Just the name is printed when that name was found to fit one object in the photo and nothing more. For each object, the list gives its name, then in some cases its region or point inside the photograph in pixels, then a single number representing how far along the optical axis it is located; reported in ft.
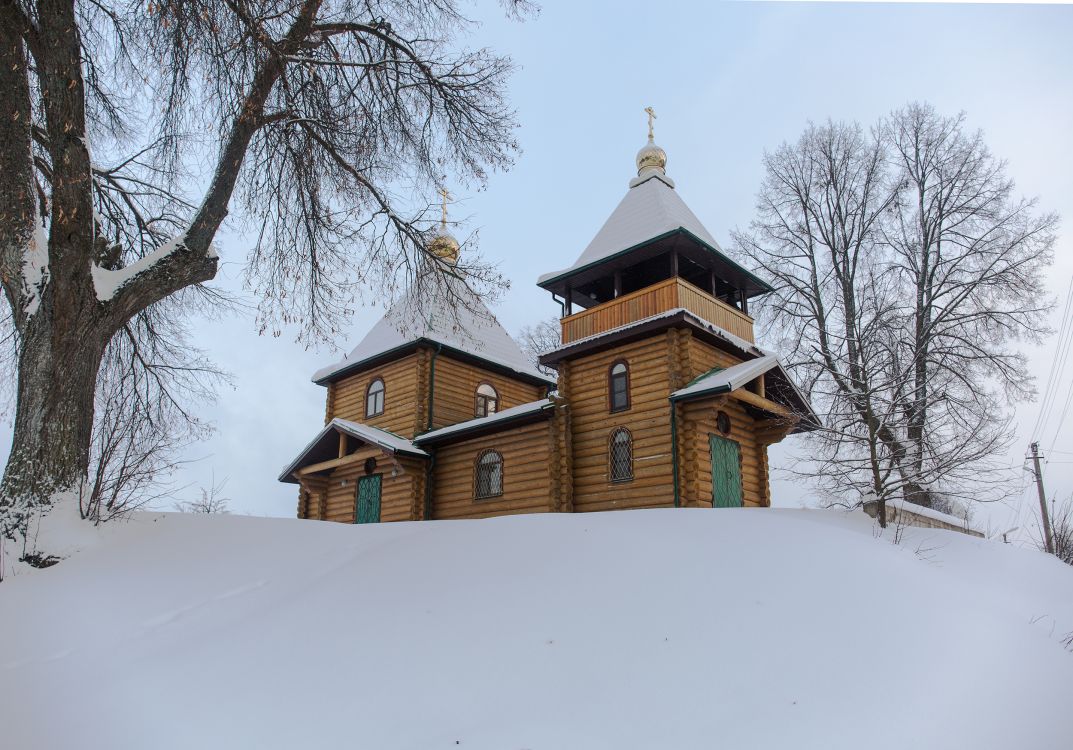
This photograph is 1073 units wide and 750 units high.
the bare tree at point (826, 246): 62.69
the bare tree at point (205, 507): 44.92
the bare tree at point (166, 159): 22.20
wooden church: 45.39
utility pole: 51.78
